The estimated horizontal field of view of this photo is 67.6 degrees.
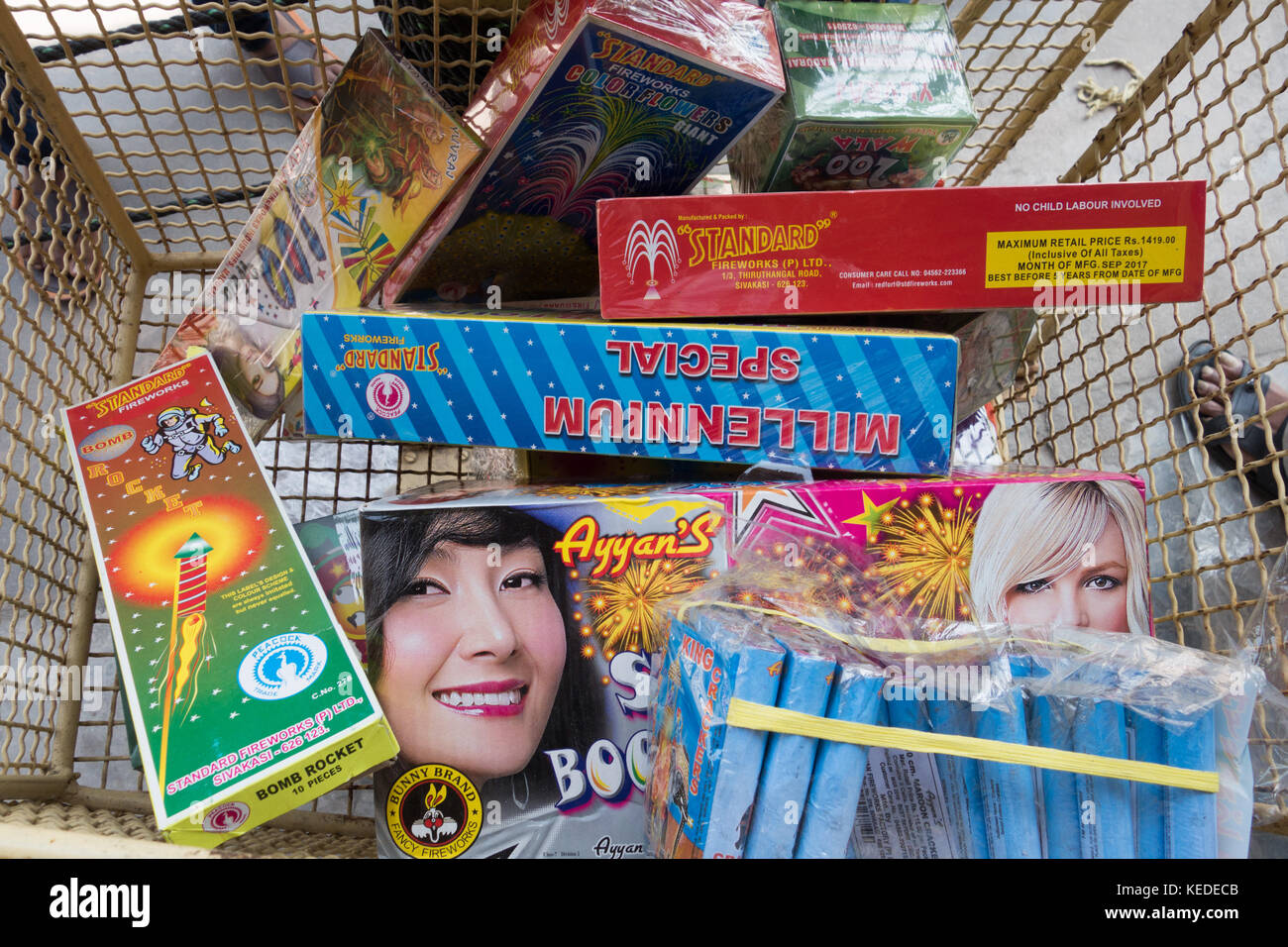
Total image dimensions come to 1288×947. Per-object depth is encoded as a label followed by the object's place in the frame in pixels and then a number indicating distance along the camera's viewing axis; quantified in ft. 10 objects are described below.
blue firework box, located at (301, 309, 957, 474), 2.59
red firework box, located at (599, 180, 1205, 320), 2.53
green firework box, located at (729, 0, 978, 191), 2.66
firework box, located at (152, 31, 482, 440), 2.74
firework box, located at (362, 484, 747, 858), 2.42
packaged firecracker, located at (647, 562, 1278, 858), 1.70
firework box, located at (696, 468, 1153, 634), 2.55
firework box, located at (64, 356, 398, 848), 2.22
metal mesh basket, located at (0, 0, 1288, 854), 2.78
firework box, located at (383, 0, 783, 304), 2.46
